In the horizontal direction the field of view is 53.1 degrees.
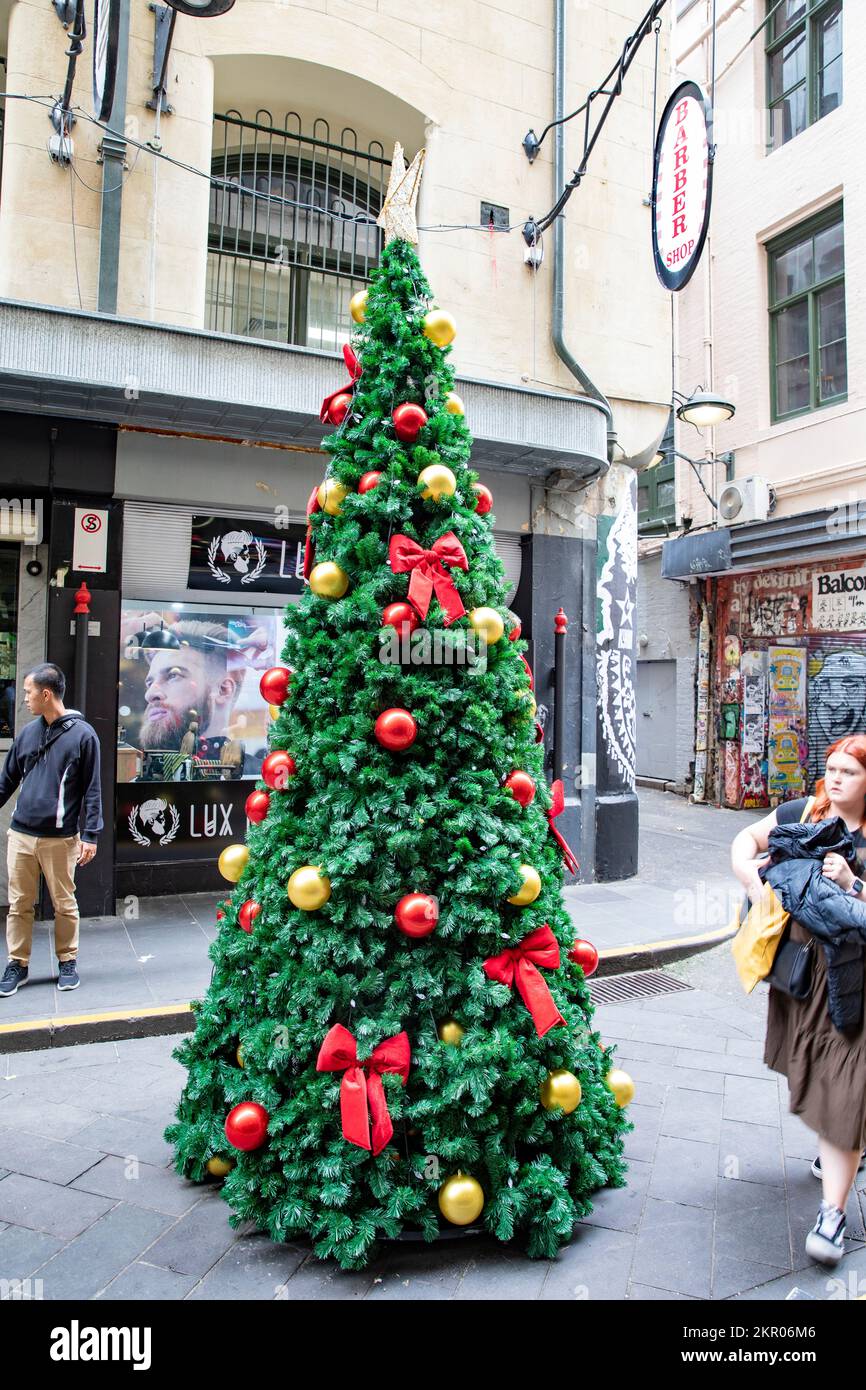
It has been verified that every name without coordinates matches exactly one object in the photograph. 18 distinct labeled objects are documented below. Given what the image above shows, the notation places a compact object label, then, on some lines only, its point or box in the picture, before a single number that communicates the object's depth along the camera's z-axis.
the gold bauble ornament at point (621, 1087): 3.34
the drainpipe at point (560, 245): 8.66
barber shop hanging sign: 6.64
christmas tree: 2.76
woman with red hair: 2.83
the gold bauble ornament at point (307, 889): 2.77
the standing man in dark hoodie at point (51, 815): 5.36
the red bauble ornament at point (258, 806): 3.27
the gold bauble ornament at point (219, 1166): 3.26
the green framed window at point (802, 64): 13.07
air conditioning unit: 13.80
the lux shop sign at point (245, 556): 7.84
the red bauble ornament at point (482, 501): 3.28
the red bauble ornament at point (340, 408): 3.33
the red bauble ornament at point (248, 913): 3.13
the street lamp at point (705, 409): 10.49
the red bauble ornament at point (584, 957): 3.35
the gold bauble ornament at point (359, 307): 3.32
